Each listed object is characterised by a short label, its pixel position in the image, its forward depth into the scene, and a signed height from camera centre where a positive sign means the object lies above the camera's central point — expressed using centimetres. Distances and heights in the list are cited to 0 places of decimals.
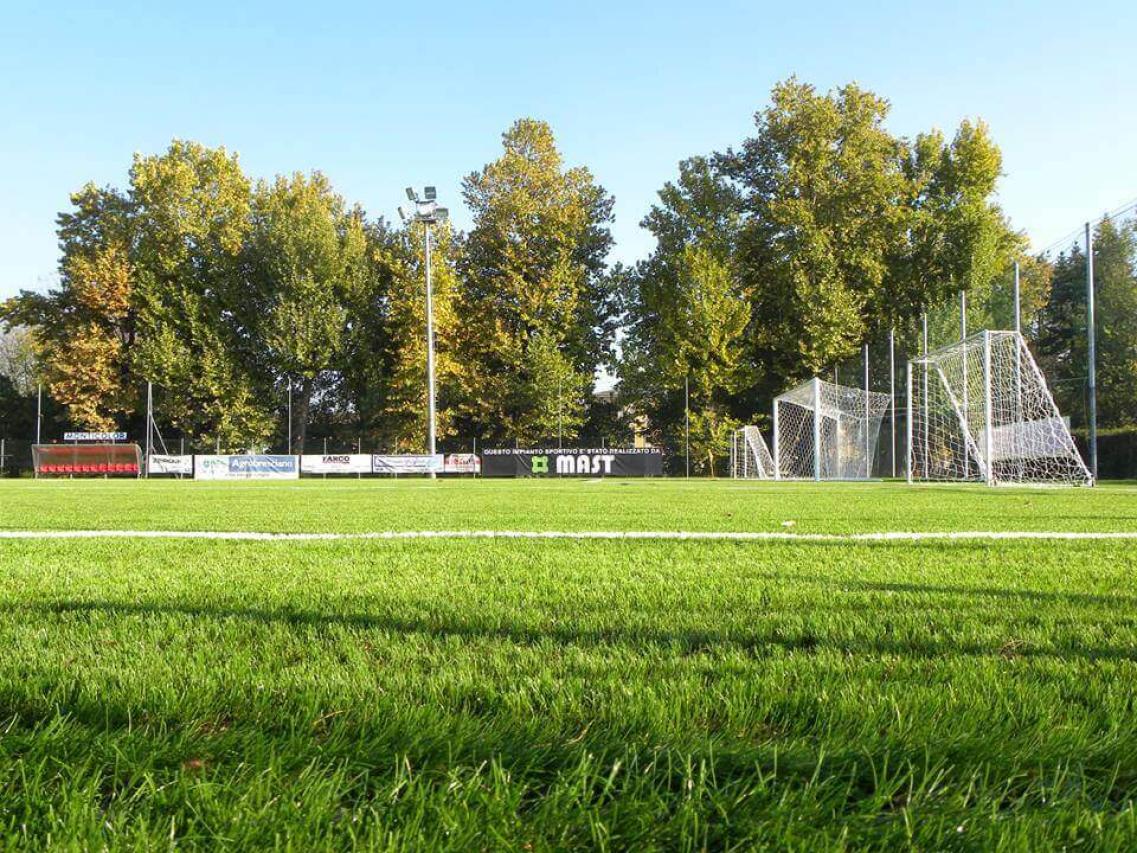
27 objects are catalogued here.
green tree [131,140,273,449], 3519 +675
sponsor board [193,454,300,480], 3272 -115
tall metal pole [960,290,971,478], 2400 +375
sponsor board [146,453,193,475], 3316 -105
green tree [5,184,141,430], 3600 +587
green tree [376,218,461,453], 3553 +450
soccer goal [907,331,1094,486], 1652 +58
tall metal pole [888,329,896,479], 2683 +235
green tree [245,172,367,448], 3547 +698
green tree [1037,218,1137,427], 2308 +343
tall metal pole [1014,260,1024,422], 1623 +141
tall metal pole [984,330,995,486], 1554 +29
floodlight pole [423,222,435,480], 2797 +276
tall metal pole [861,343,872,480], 2781 -60
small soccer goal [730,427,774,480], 3156 -63
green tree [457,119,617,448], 3616 +750
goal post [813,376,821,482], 2222 +33
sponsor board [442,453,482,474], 3456 -108
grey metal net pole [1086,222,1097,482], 1952 +246
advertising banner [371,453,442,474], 3384 -103
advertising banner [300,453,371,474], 3441 -104
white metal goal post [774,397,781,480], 2878 -76
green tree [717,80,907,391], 3344 +936
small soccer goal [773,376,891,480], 2678 +32
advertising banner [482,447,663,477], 3412 -97
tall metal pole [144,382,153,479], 3381 +111
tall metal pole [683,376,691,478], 3431 +27
